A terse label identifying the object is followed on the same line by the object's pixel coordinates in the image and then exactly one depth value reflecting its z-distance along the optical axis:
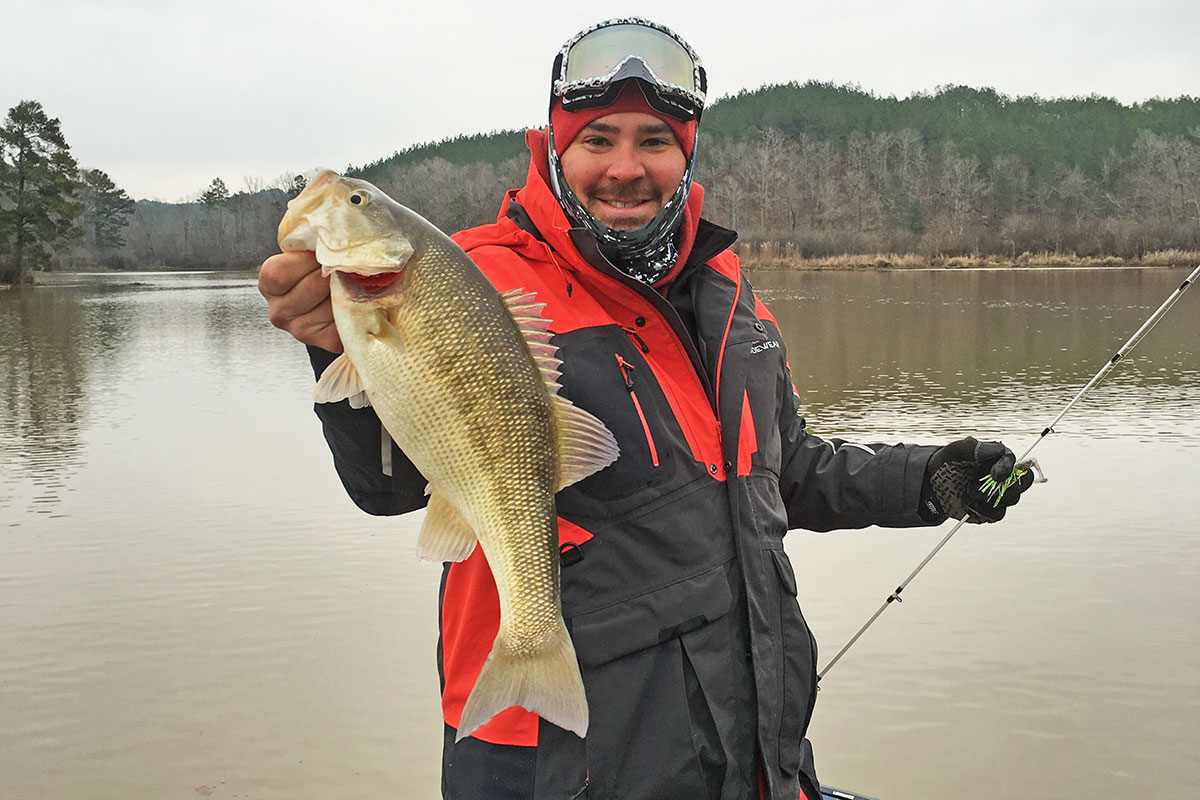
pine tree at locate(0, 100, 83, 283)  50.28
